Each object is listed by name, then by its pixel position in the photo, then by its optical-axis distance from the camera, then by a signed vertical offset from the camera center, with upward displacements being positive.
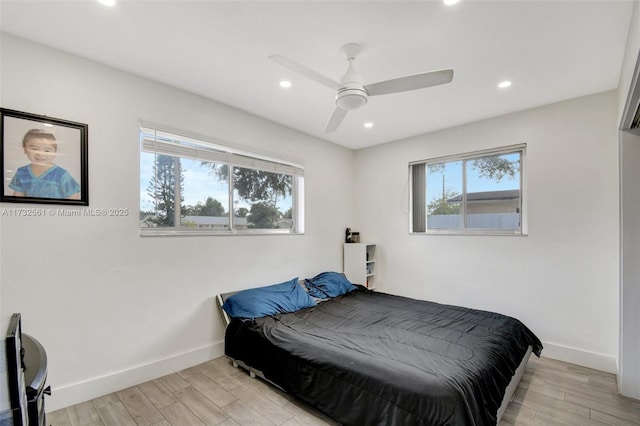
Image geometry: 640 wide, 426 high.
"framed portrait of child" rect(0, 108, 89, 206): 2.03 +0.43
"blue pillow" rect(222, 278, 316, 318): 2.93 -0.93
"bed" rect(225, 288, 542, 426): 1.69 -1.06
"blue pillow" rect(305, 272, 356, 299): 3.78 -0.96
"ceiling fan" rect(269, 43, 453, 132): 1.88 +0.89
